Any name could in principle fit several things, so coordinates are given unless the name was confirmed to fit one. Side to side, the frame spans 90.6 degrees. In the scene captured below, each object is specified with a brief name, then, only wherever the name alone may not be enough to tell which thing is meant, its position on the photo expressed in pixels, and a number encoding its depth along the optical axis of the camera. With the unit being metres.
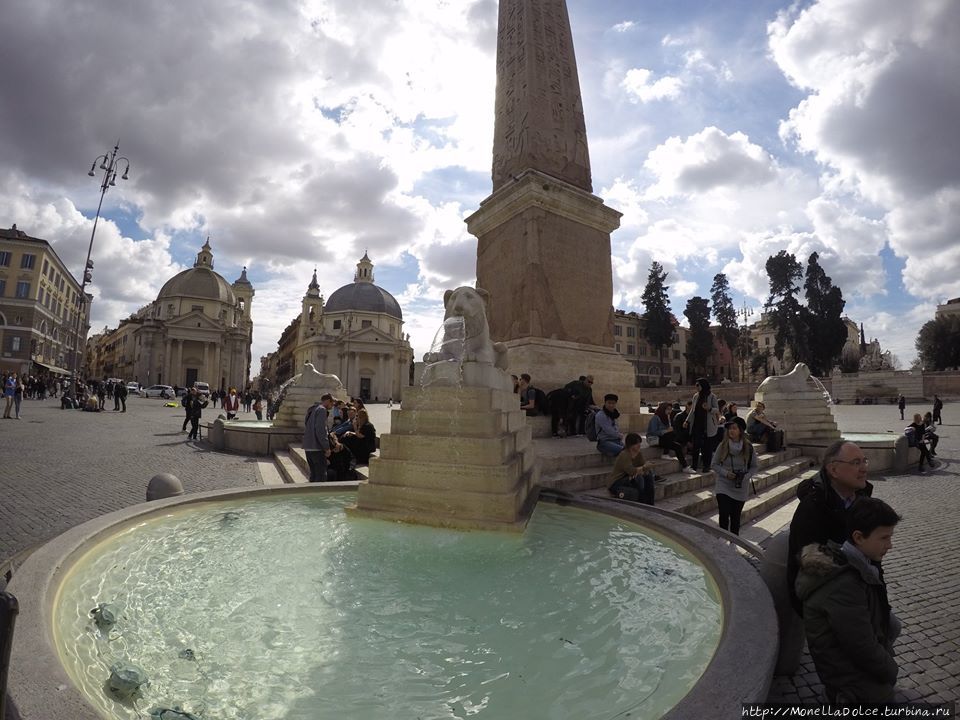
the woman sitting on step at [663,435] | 7.09
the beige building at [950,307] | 66.21
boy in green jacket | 1.72
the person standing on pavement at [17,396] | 18.05
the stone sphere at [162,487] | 4.70
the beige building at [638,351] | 66.11
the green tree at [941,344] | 46.09
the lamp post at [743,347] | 59.16
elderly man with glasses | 2.17
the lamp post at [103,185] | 21.28
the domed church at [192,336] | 63.84
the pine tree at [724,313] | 53.66
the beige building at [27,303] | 45.56
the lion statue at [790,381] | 11.09
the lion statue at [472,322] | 4.91
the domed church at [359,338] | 69.12
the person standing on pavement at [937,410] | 18.84
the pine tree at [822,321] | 43.50
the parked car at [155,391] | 46.36
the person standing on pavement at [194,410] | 14.67
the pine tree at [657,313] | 51.50
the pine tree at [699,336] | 51.88
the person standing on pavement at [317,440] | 6.63
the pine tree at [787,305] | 44.59
